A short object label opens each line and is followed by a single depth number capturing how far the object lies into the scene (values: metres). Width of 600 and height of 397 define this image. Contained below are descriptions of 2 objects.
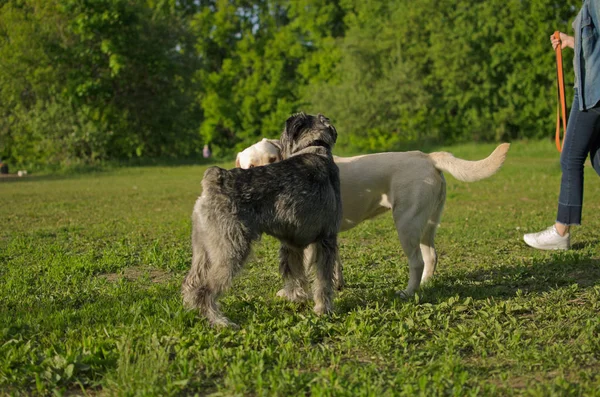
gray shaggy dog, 4.05
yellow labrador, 5.11
